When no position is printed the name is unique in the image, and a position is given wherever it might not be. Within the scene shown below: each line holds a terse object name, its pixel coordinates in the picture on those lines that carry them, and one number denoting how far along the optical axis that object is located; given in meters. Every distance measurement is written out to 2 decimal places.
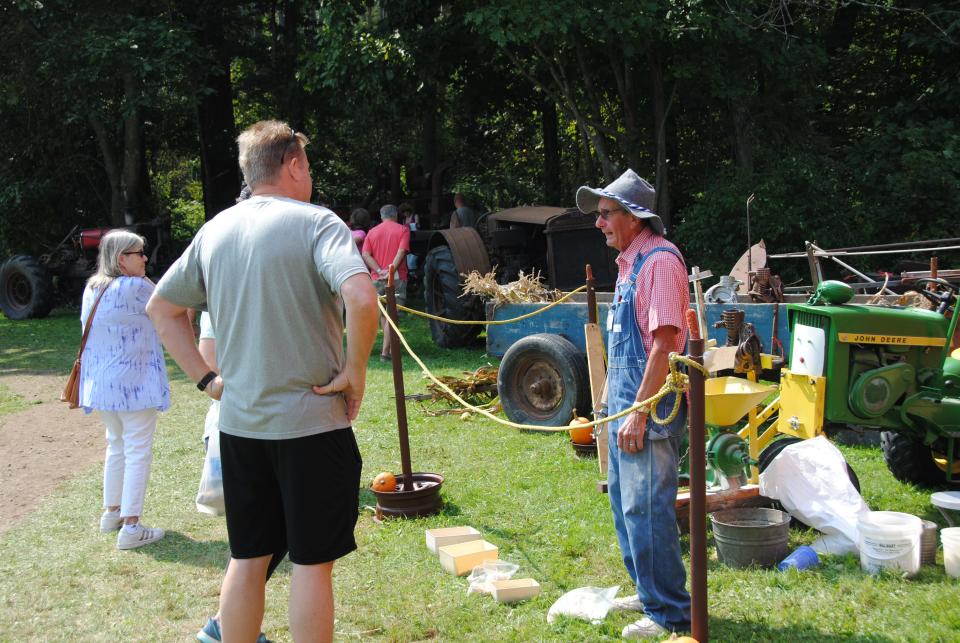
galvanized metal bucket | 4.28
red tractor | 17.33
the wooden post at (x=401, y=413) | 5.41
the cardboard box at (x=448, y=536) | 4.71
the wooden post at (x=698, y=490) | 3.05
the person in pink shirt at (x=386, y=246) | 11.04
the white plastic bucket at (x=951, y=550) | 4.09
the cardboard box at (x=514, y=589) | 4.10
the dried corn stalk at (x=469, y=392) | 8.50
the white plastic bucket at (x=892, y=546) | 4.12
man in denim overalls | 3.41
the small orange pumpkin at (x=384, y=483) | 5.40
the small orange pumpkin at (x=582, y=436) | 6.46
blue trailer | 7.05
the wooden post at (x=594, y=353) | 6.04
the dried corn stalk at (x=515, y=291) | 7.96
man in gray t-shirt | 2.94
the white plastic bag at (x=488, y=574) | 4.21
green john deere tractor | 4.92
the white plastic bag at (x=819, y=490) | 4.42
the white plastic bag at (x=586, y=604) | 3.81
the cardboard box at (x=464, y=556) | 4.45
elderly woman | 5.16
